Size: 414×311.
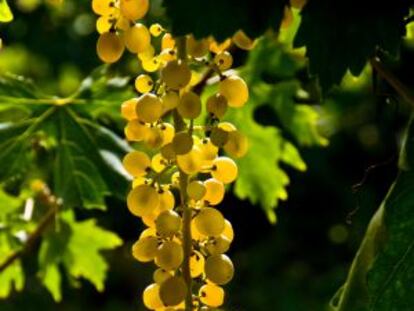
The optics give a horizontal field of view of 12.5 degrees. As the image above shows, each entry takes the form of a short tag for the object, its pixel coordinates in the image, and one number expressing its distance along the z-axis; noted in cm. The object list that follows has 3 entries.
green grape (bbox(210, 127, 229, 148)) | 95
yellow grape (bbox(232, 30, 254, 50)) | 96
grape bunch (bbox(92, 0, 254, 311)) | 93
